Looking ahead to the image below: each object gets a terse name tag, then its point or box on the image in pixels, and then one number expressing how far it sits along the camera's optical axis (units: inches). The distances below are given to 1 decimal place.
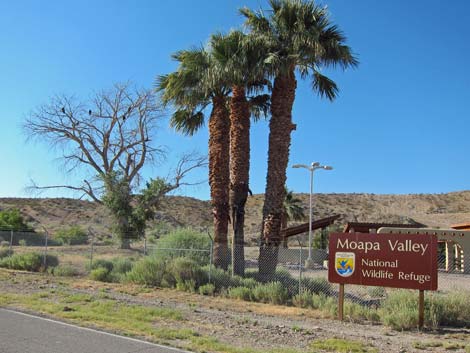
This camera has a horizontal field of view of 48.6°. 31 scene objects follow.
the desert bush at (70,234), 1482.5
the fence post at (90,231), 2081.4
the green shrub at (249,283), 640.9
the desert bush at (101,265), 826.5
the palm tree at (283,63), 687.1
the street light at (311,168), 1254.3
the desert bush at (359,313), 484.7
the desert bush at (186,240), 947.3
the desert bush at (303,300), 557.3
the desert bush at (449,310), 462.6
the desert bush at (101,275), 775.4
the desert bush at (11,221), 1644.9
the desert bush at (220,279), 660.7
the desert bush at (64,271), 833.5
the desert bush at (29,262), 891.4
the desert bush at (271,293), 586.9
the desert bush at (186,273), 671.2
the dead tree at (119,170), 1396.4
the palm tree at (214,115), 758.5
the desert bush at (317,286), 606.4
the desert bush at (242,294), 607.2
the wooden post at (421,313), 443.5
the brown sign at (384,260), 462.6
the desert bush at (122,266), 794.4
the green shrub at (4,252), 1028.7
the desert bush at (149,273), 713.0
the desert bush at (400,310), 443.5
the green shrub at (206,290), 642.2
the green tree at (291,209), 1793.8
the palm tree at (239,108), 707.4
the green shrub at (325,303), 506.3
